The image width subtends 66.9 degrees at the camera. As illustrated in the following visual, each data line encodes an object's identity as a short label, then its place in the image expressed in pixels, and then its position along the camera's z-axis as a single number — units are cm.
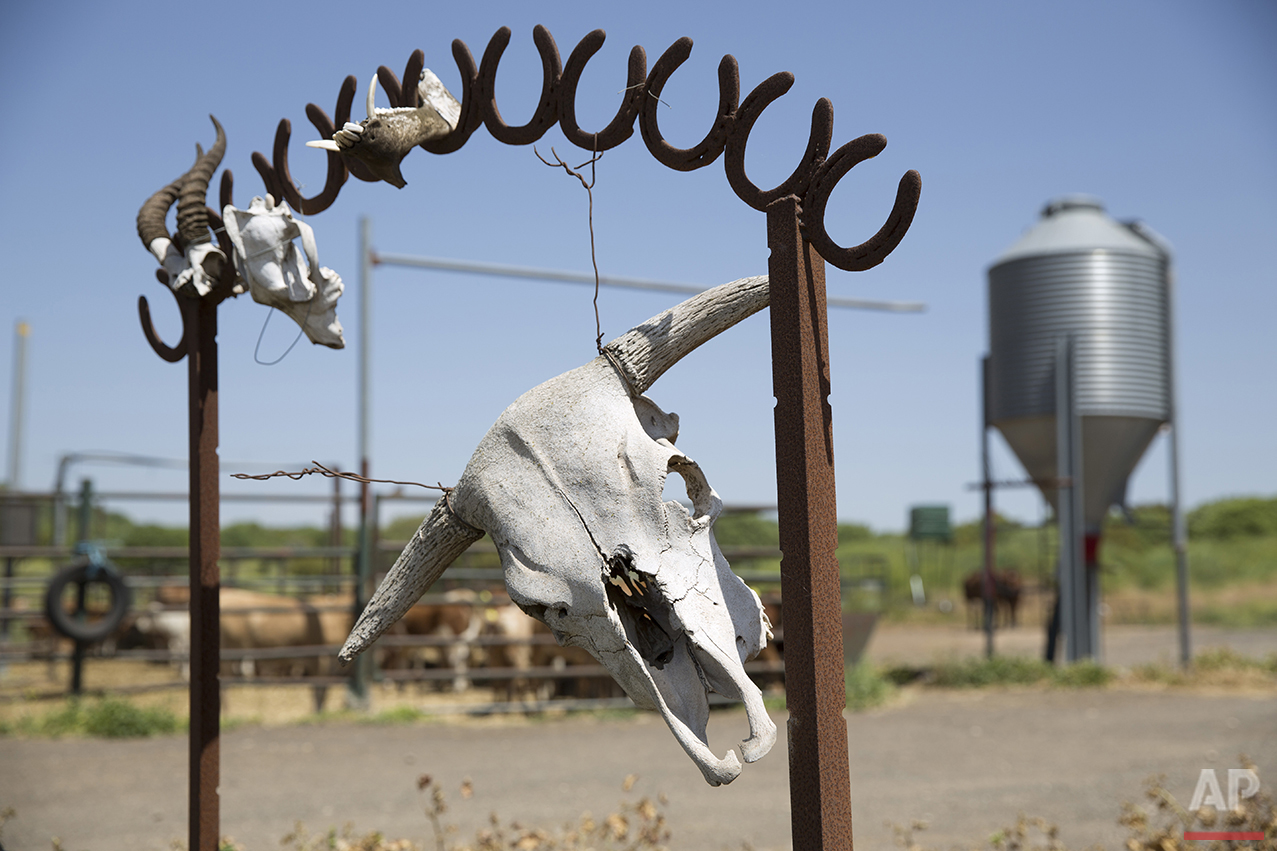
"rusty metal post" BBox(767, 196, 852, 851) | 178
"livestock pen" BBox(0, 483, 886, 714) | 876
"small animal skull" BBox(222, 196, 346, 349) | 260
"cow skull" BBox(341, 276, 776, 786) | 184
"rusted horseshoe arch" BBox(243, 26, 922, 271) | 179
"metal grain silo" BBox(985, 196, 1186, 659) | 990
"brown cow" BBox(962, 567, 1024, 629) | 1814
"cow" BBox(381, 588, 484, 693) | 969
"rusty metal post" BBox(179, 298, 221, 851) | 273
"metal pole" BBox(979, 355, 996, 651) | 1055
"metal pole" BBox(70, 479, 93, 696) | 868
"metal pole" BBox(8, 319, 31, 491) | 1445
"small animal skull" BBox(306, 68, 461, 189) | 232
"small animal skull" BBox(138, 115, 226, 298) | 283
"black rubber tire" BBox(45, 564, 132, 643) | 822
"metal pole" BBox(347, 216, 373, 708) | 876
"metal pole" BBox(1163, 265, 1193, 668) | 1027
